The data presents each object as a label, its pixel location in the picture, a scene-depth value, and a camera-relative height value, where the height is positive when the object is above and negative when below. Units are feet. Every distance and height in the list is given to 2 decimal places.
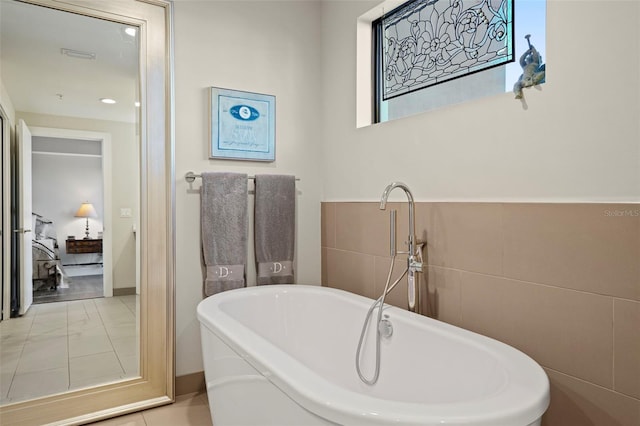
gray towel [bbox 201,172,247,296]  7.75 -0.35
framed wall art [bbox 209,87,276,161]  7.95 +1.71
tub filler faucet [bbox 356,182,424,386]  5.82 -1.31
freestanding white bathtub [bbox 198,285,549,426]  3.16 -1.68
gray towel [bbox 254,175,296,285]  8.31 -0.33
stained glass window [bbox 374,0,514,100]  5.93 +2.75
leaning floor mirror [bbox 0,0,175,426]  6.61 +0.08
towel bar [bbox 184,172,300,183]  7.67 +0.66
